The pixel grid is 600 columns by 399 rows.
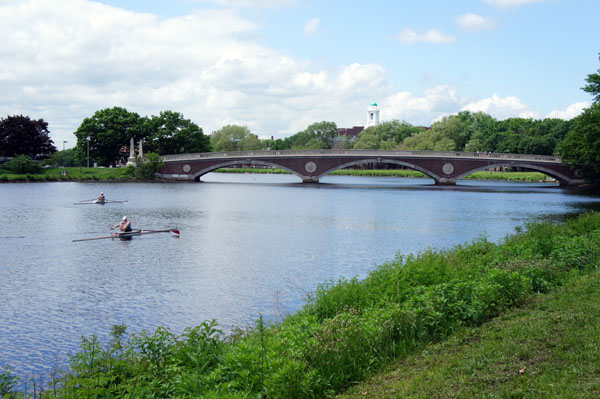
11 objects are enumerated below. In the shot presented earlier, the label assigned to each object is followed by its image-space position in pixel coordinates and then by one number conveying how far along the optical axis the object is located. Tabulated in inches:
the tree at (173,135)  3848.4
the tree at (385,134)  5644.7
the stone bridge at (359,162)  3134.8
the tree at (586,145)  2381.9
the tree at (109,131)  3693.4
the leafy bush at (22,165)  3201.3
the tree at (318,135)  6815.9
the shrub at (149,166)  3444.9
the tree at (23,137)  3545.8
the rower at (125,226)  1146.7
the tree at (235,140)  5949.8
